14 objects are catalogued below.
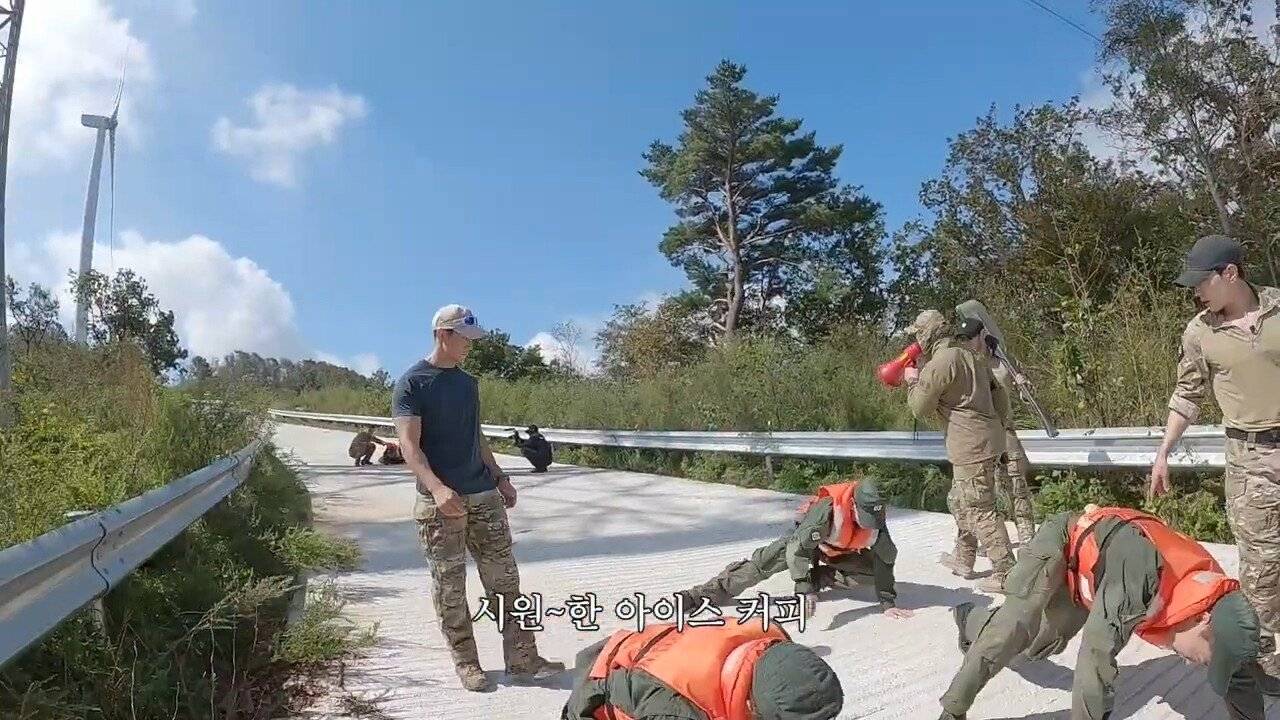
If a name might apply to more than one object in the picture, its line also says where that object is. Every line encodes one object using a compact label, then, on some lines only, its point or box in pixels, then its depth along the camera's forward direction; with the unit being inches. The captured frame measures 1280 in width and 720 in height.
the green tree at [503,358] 1632.6
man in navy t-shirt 166.1
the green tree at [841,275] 1203.2
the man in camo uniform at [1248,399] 148.3
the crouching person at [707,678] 86.4
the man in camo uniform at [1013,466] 233.3
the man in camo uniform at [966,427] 211.2
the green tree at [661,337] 1300.4
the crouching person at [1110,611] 104.3
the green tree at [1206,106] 621.0
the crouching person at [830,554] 189.2
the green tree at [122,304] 821.9
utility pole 463.8
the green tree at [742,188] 1273.4
